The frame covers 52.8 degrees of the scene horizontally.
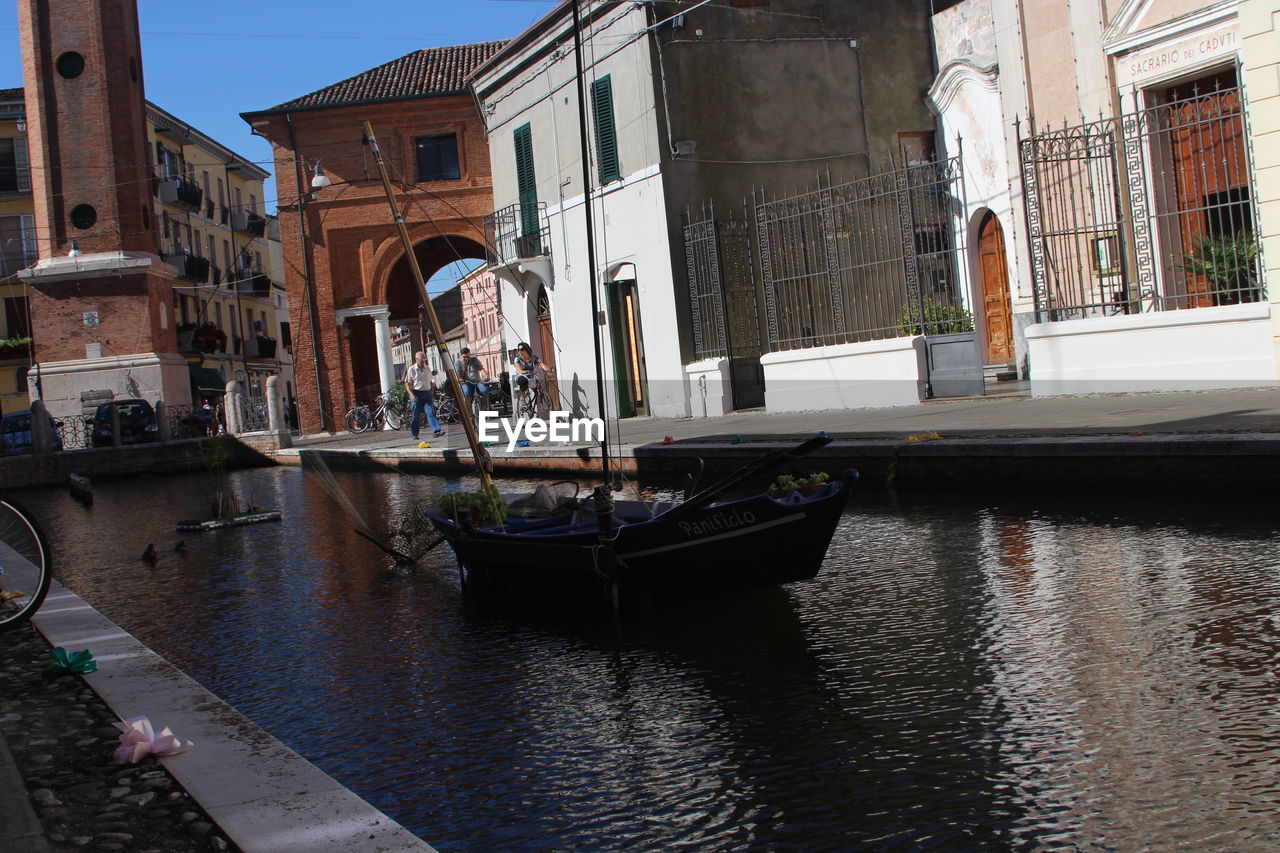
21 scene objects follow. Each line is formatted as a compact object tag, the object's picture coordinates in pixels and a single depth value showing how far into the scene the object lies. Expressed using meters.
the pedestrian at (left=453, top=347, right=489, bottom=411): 29.17
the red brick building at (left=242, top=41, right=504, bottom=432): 37.69
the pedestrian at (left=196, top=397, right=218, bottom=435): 34.16
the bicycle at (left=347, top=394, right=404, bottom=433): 35.88
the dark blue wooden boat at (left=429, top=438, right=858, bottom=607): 6.96
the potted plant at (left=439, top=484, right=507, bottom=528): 8.99
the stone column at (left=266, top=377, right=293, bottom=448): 32.05
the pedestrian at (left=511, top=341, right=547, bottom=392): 24.80
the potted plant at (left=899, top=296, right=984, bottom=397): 17.80
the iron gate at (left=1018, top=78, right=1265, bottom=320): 15.05
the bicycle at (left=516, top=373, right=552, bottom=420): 25.12
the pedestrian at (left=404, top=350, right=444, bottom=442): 27.04
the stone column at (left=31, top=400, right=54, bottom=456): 29.52
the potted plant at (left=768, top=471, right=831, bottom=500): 7.30
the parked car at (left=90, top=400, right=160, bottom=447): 32.03
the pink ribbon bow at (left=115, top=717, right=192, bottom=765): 4.67
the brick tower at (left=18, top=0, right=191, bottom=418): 34.44
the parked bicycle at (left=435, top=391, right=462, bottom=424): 35.84
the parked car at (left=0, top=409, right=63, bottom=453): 31.20
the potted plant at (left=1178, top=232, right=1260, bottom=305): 14.14
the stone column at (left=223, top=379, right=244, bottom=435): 34.50
